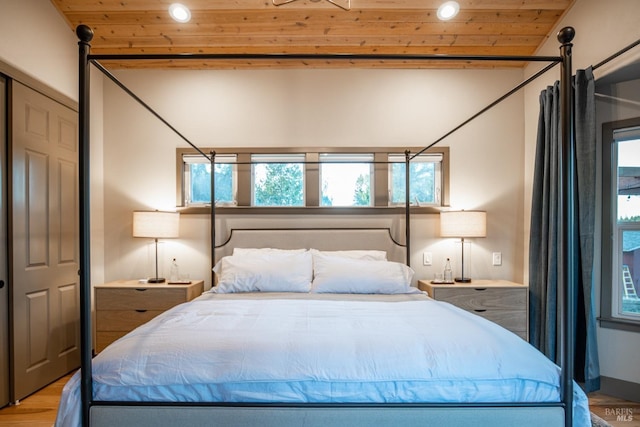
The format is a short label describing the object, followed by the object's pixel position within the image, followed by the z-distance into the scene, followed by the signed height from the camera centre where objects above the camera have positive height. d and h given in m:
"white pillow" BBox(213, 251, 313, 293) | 2.74 -0.51
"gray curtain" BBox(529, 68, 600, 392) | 2.57 -0.16
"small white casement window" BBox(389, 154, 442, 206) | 3.61 +0.32
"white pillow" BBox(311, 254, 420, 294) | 2.70 -0.53
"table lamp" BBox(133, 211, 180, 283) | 3.20 -0.13
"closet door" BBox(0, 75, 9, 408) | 2.41 -0.42
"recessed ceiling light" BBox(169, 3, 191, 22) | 2.89 +1.68
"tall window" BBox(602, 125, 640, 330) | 2.70 -0.09
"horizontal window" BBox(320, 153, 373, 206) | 3.62 +0.28
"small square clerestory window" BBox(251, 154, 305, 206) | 3.62 +0.28
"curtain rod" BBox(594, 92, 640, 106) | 2.61 +0.87
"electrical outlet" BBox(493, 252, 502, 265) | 3.51 -0.48
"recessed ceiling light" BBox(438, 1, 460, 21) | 2.90 +1.70
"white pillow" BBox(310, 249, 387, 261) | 3.09 -0.39
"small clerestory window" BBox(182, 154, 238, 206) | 3.60 +0.31
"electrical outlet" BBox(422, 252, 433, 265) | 3.52 -0.49
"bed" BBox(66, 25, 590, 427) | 1.35 -0.67
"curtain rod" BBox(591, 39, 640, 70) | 2.02 +0.97
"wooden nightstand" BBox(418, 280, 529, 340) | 3.06 -0.79
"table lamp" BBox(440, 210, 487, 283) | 3.23 -0.13
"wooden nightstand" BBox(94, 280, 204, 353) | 3.04 -0.83
